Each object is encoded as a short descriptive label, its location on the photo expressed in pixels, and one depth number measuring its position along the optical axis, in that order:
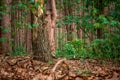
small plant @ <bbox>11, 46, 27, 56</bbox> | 10.06
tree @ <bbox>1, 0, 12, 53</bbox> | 10.72
